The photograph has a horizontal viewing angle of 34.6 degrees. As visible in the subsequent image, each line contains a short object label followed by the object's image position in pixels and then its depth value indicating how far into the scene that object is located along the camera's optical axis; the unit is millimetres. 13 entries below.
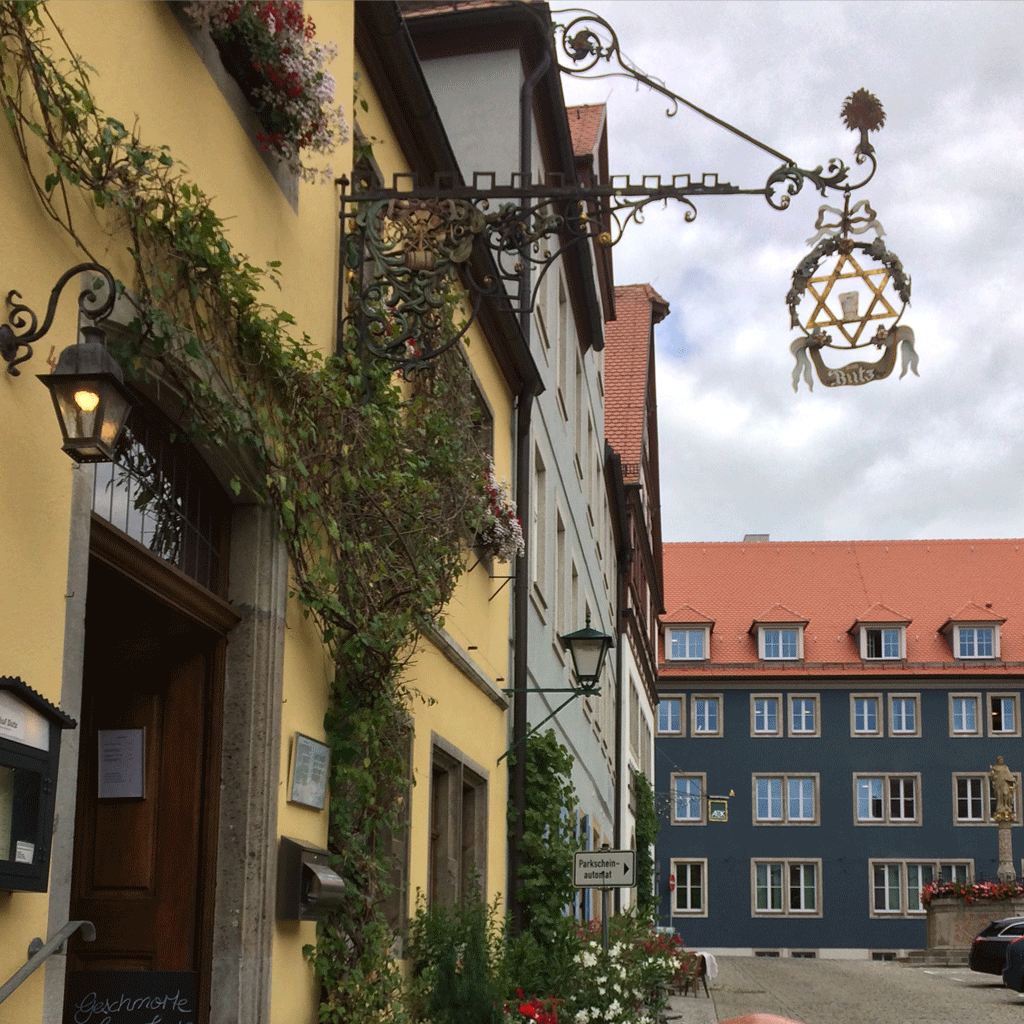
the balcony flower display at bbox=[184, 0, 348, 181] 6340
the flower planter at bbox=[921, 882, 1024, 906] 40062
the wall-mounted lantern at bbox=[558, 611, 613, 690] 13773
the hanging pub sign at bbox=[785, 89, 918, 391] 7176
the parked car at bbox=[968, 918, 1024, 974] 28484
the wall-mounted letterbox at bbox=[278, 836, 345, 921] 6547
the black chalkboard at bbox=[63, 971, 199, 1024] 5961
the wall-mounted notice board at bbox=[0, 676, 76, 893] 4195
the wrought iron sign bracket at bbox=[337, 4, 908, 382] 7199
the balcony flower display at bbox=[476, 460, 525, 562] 11219
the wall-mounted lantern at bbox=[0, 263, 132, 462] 4262
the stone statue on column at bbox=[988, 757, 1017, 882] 45688
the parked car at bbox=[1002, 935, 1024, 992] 23469
